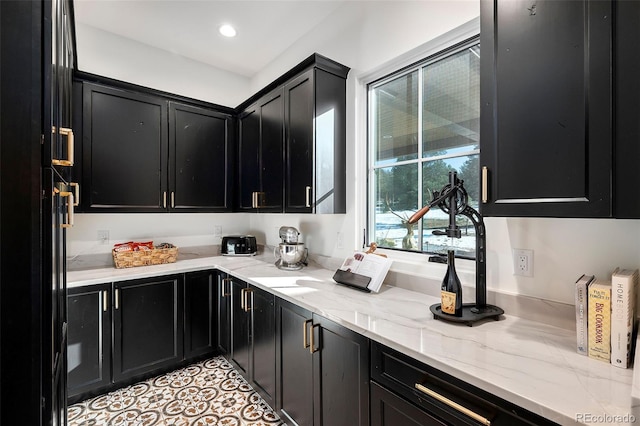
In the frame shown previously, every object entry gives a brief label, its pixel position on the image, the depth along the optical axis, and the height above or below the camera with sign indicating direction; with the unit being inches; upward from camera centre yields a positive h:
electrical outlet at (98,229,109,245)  101.2 -8.2
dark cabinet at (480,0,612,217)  33.9 +14.0
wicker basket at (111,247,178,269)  94.7 -15.4
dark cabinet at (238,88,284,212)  93.8 +21.2
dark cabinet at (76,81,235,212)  89.7 +21.4
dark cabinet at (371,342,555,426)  32.0 -24.2
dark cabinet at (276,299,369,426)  48.9 -31.6
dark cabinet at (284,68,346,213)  80.4 +20.7
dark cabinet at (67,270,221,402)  78.3 -35.8
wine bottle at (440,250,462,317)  48.5 -14.3
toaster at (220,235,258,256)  118.4 -14.2
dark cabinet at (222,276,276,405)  73.0 -35.1
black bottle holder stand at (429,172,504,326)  49.6 -8.5
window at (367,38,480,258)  61.6 +16.8
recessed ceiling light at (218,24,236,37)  97.5 +64.7
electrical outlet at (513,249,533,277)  50.4 -9.3
